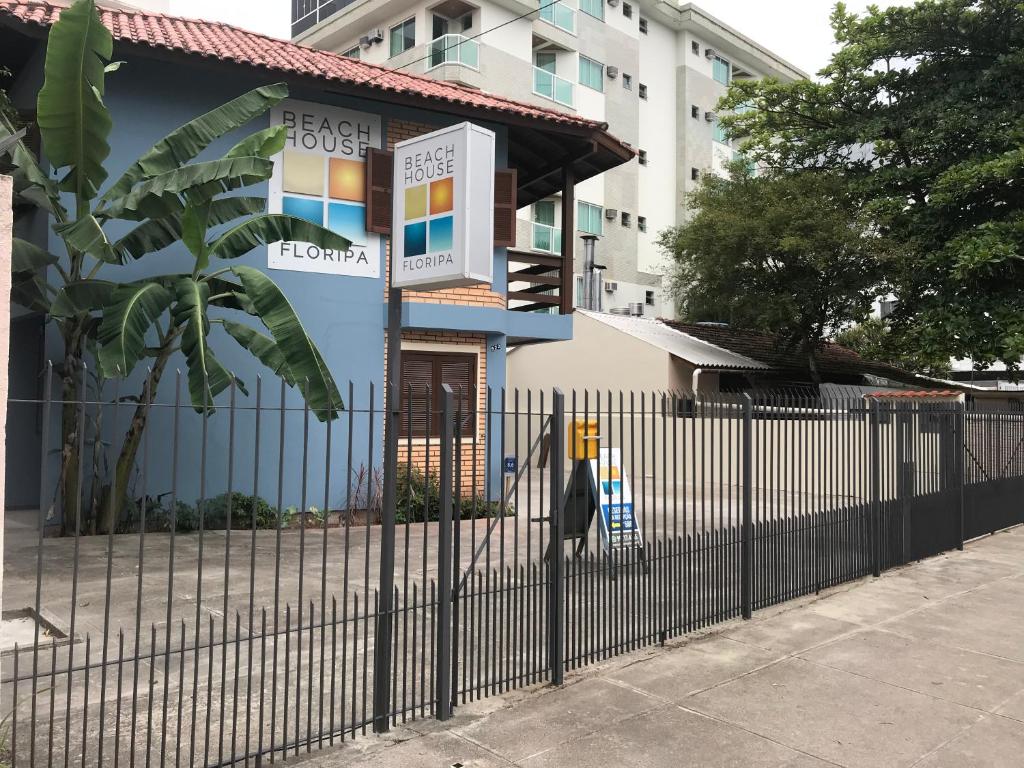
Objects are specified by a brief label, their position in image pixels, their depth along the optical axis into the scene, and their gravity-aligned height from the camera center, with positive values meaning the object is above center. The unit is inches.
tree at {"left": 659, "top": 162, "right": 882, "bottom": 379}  872.3 +186.8
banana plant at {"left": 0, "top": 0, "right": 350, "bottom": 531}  343.3 +88.6
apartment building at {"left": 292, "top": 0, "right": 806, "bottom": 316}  1216.2 +586.4
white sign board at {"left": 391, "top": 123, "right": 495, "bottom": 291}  299.3 +79.7
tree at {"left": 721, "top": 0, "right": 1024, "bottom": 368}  785.6 +290.6
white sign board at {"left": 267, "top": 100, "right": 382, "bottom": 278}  504.7 +150.1
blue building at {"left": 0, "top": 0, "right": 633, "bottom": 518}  469.1 +115.9
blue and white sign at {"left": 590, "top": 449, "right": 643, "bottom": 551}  340.8 -32.7
